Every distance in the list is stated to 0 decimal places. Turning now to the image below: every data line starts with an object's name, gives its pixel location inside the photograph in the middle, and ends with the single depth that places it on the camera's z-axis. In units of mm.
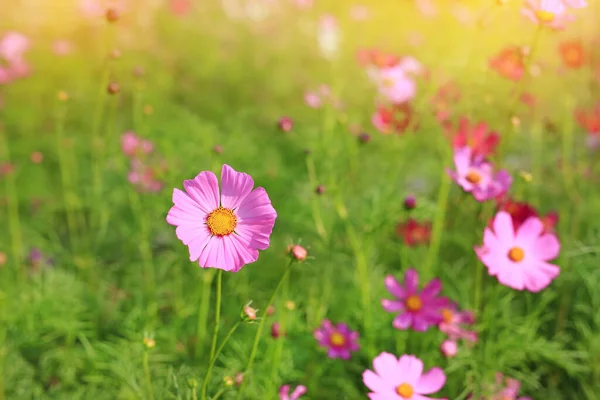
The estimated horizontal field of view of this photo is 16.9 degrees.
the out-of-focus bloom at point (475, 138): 1804
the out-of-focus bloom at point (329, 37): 2287
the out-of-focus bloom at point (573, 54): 1933
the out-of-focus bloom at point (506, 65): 1891
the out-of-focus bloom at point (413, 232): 1834
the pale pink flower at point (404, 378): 1540
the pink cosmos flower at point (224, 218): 1431
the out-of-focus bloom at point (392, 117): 1885
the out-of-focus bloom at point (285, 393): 1559
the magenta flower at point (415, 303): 1648
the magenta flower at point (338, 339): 1682
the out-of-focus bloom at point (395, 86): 1976
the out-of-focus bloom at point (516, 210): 1684
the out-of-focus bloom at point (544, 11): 1580
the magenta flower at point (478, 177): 1612
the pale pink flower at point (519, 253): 1579
